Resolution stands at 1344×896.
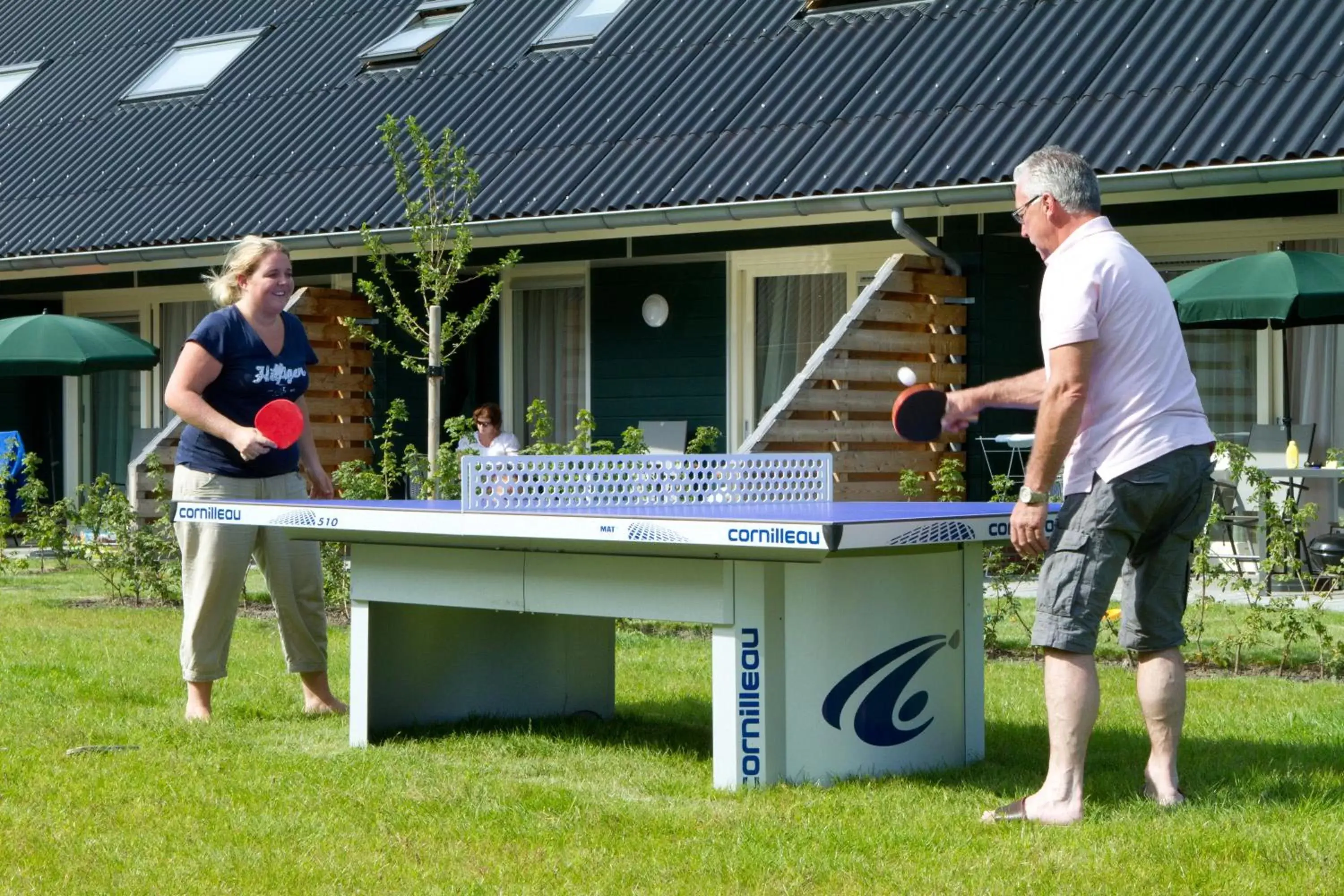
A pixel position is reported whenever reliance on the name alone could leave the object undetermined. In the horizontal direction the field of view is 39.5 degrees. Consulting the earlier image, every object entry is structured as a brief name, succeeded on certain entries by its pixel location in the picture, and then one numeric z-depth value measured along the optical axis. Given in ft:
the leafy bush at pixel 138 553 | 36.45
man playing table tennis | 15.72
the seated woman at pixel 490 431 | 41.57
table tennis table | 16.79
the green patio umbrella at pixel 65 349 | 44.83
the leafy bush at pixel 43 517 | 39.68
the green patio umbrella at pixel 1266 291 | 33.06
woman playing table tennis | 21.89
